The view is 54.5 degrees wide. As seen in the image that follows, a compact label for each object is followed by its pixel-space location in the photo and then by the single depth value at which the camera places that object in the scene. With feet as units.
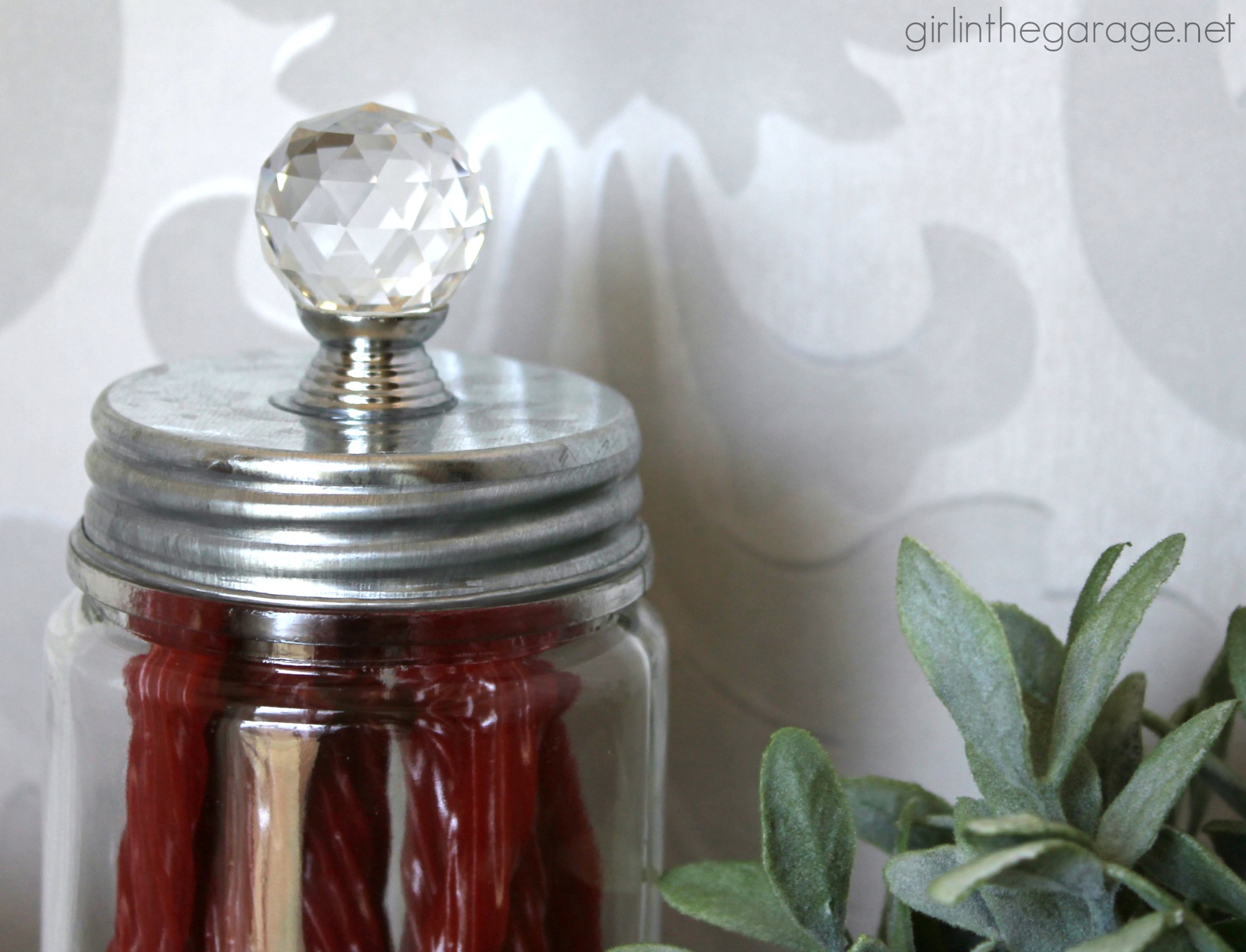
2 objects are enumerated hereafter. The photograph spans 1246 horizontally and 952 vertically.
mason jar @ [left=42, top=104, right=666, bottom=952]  0.88
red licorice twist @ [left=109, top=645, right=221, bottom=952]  0.92
